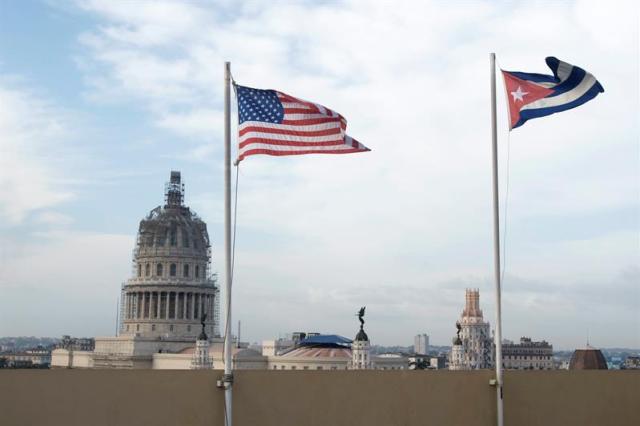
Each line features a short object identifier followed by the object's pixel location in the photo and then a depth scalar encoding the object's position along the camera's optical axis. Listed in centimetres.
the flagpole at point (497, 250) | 1908
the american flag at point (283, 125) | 1892
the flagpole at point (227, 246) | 1733
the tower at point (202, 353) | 12588
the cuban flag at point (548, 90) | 1989
